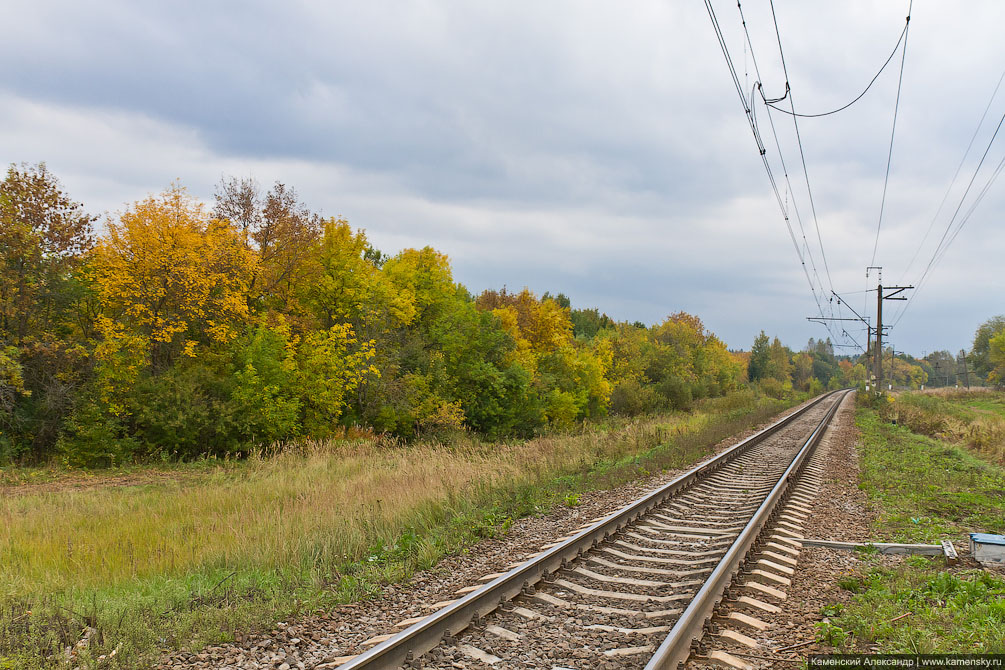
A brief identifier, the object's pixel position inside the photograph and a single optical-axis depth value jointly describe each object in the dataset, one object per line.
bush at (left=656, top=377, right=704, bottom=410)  52.60
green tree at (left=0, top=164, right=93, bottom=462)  21.47
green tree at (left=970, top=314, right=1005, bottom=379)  104.69
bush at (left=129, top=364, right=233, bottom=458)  22.52
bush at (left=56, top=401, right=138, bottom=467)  21.42
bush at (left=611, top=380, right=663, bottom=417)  50.34
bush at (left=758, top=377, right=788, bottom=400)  84.56
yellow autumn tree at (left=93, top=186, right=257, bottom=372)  22.52
